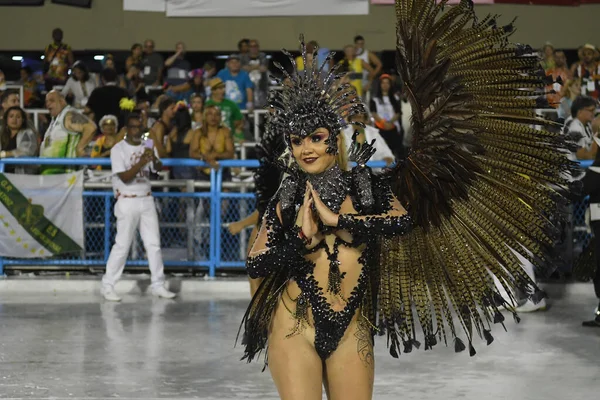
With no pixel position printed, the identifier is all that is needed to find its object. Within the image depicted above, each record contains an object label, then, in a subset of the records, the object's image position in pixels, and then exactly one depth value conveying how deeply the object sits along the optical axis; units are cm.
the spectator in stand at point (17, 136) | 1293
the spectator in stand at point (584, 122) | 1212
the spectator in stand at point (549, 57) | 1541
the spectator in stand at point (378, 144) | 1197
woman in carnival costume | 479
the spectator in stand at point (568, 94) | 1407
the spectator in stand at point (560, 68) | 1470
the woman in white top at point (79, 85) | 1596
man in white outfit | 1155
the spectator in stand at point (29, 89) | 1627
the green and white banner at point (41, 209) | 1244
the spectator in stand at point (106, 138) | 1305
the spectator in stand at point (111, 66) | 1607
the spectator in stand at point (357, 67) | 1545
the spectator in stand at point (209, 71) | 1636
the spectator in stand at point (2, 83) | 1553
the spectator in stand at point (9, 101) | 1329
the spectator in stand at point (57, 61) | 1645
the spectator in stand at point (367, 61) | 1570
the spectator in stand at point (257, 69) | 1551
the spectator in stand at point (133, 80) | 1609
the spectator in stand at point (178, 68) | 1636
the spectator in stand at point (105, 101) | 1476
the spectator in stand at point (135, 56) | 1650
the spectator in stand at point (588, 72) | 1542
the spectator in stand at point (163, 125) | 1309
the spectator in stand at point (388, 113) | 1474
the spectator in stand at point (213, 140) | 1276
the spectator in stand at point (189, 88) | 1603
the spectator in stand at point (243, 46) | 1588
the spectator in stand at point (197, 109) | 1410
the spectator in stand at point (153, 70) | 1650
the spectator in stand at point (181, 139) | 1281
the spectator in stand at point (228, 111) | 1402
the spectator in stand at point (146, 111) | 1412
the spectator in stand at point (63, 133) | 1294
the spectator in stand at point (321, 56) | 1353
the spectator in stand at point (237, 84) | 1528
